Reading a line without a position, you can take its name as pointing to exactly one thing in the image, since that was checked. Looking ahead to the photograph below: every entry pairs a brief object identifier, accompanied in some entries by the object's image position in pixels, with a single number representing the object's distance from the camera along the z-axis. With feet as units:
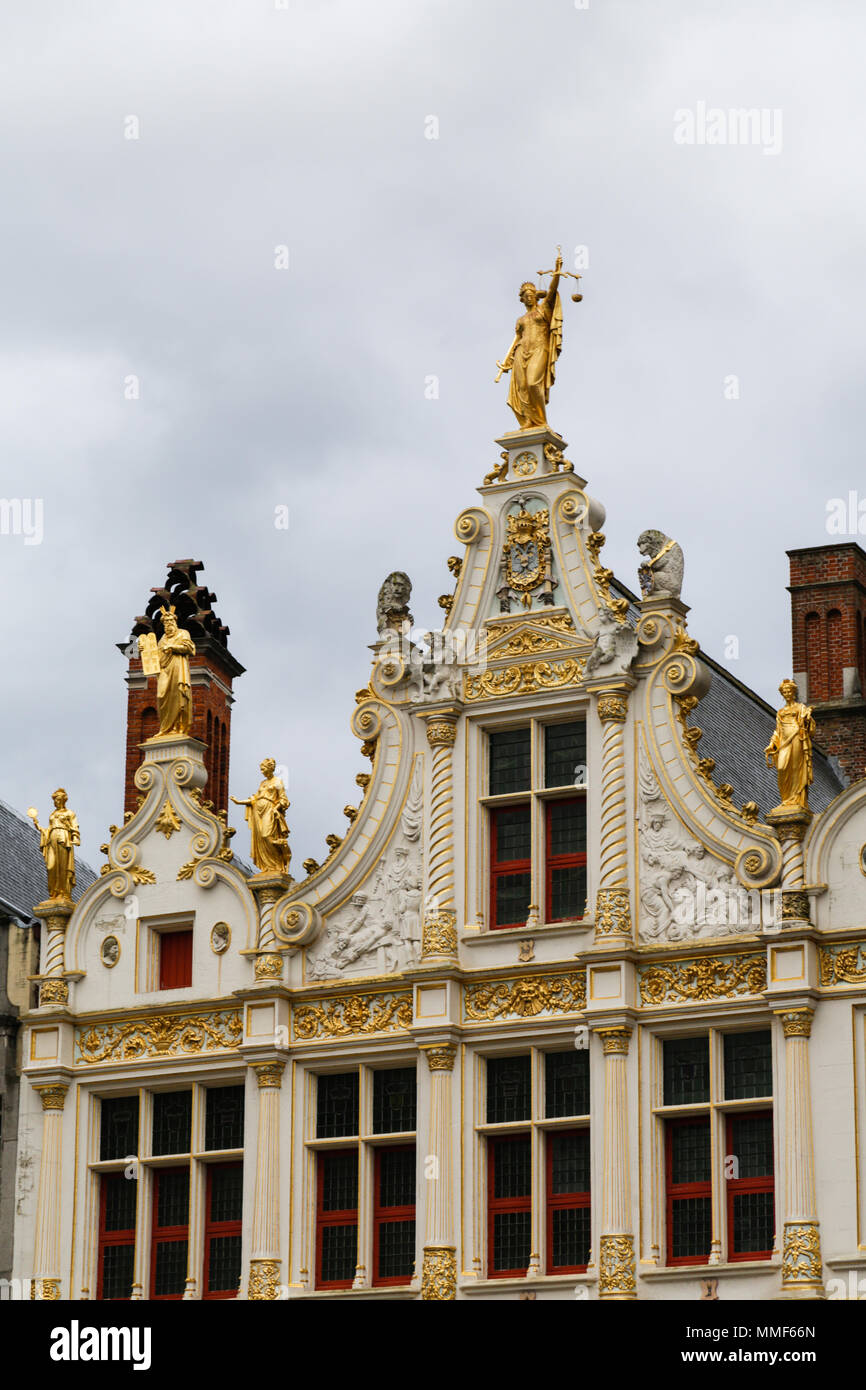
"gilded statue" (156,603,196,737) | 134.82
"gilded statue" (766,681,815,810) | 118.42
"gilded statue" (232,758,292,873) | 129.18
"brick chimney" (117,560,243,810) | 154.10
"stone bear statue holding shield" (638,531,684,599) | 124.26
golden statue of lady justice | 130.62
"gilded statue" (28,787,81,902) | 134.41
